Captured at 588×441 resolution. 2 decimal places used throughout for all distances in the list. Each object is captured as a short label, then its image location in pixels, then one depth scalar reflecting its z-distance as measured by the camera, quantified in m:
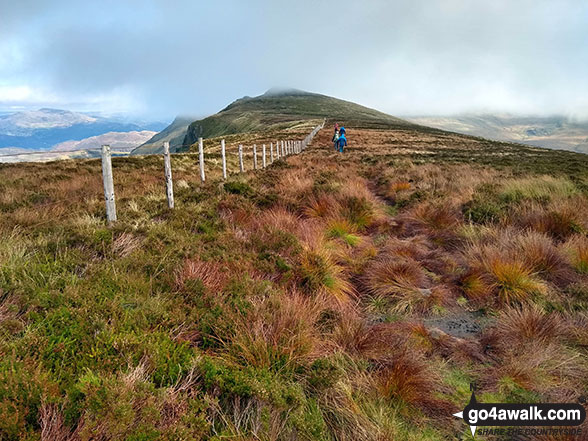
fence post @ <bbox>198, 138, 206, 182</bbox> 11.16
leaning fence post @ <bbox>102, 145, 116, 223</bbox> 5.75
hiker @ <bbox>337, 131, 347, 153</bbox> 25.72
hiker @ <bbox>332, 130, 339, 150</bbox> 28.10
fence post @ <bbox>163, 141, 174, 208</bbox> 7.25
